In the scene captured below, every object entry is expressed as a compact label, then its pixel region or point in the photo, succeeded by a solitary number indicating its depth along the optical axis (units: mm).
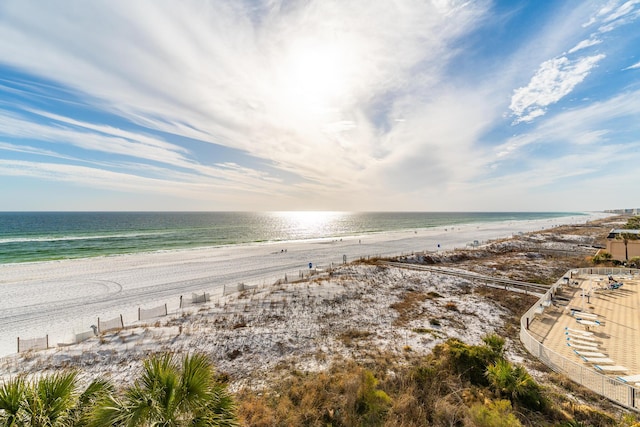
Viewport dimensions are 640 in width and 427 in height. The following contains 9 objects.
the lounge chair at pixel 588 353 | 12578
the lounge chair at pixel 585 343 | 13641
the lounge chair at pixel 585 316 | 16703
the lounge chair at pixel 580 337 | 14255
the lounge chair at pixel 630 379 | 10492
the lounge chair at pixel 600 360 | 11964
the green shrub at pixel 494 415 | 7566
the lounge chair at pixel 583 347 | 13198
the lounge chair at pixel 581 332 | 14591
